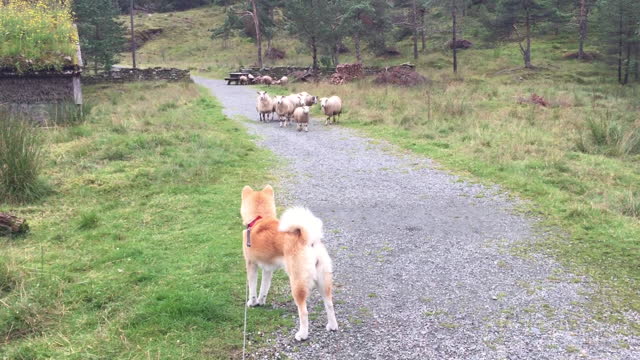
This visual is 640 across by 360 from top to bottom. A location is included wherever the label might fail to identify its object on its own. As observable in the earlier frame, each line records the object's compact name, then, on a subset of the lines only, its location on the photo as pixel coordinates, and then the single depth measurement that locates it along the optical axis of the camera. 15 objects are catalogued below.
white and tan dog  3.66
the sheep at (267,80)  32.81
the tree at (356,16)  38.69
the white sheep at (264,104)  16.73
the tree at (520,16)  38.09
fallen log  5.98
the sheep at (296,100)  16.28
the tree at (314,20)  37.16
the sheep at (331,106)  15.81
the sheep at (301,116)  14.87
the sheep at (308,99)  17.56
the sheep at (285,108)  15.95
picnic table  33.56
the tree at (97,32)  32.56
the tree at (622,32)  32.38
